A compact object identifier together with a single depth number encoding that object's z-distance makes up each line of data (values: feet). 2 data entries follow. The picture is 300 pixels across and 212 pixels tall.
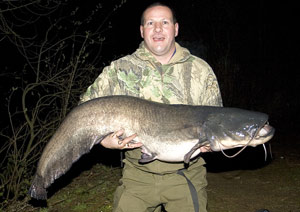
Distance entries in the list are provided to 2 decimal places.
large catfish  9.95
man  10.58
